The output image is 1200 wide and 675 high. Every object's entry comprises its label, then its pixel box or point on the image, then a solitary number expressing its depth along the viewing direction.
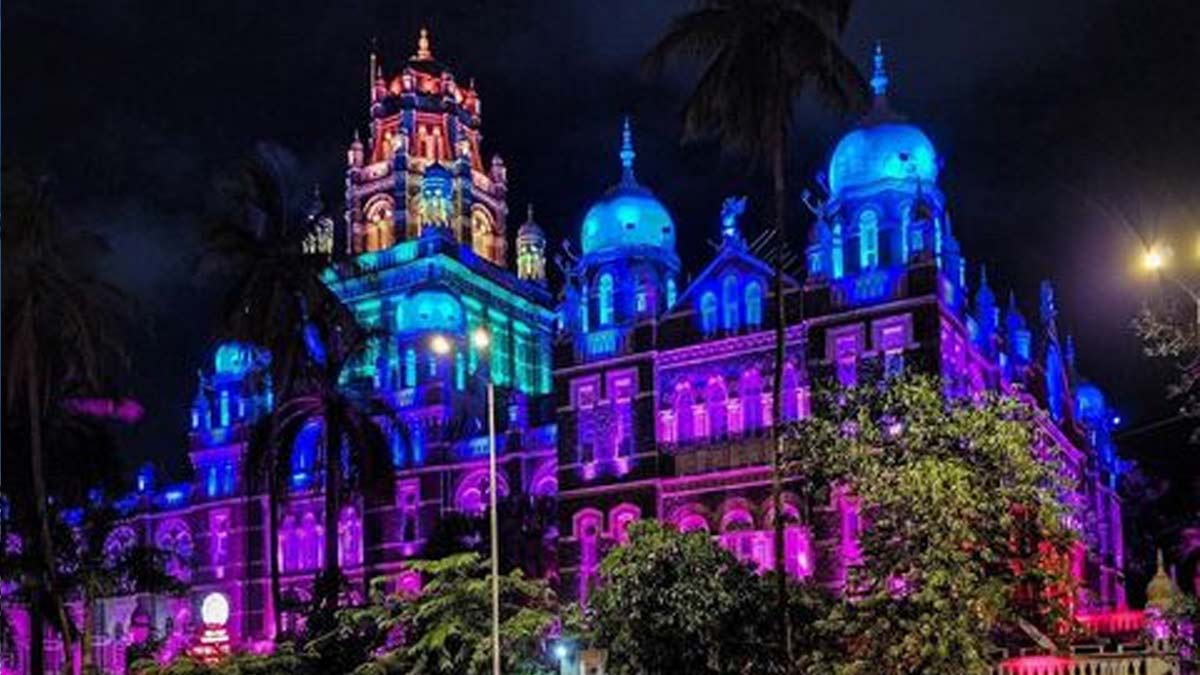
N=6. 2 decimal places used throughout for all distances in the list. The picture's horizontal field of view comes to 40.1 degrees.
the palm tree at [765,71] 34.62
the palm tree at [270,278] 45.88
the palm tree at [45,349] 27.02
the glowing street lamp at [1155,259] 24.64
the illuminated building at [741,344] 54.22
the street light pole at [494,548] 31.38
